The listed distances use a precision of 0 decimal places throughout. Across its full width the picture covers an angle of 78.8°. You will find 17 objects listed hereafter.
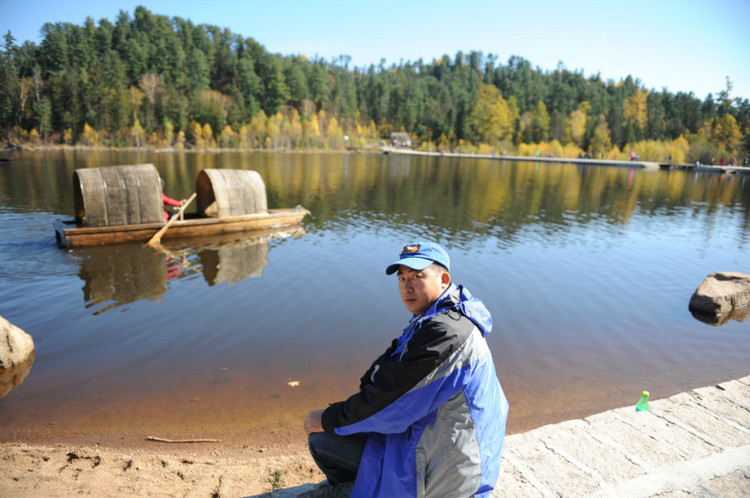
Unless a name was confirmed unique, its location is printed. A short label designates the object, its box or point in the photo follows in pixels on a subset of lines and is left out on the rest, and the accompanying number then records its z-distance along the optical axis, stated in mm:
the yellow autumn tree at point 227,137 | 95875
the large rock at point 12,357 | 7047
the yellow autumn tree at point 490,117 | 110125
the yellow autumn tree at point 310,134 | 103000
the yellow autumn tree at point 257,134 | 97875
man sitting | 2549
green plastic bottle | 5278
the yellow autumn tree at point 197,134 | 94062
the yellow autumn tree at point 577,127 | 106900
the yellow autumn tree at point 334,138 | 107988
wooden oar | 15613
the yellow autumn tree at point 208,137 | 94856
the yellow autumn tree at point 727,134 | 95562
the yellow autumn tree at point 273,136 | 98188
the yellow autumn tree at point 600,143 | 98250
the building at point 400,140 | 129250
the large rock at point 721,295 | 11055
